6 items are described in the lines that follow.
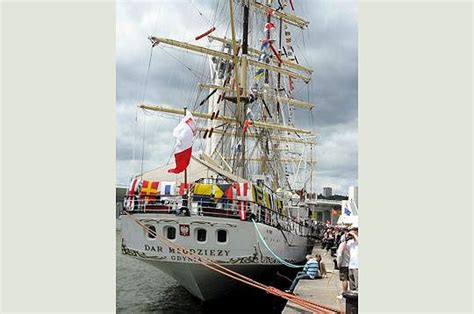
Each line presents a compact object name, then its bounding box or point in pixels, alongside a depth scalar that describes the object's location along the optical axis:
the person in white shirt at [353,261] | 10.08
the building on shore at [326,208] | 97.81
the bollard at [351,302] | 8.25
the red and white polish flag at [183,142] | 15.29
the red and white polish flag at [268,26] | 35.66
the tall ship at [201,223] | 18.08
